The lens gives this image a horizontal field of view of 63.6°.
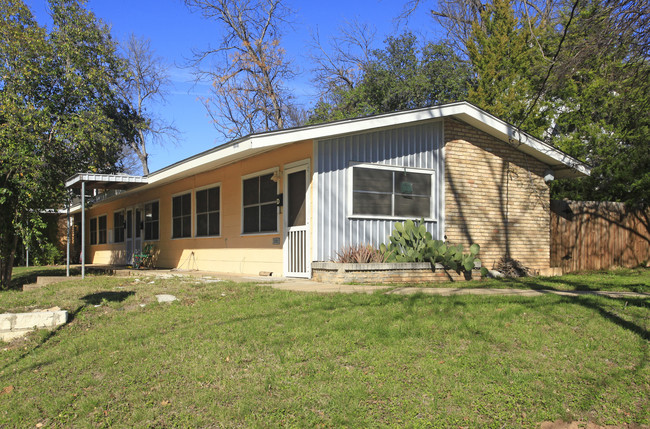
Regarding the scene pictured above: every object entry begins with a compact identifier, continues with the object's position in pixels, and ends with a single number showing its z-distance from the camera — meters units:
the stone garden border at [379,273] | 9.28
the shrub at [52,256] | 23.78
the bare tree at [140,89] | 29.48
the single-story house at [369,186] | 10.24
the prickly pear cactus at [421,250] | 9.99
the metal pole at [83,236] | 11.53
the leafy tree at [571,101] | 13.86
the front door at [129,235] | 19.87
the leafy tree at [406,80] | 22.55
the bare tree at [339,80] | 27.41
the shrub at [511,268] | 11.83
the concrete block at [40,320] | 6.74
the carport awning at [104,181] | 12.00
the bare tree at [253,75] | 25.19
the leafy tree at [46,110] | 11.44
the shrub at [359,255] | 9.66
